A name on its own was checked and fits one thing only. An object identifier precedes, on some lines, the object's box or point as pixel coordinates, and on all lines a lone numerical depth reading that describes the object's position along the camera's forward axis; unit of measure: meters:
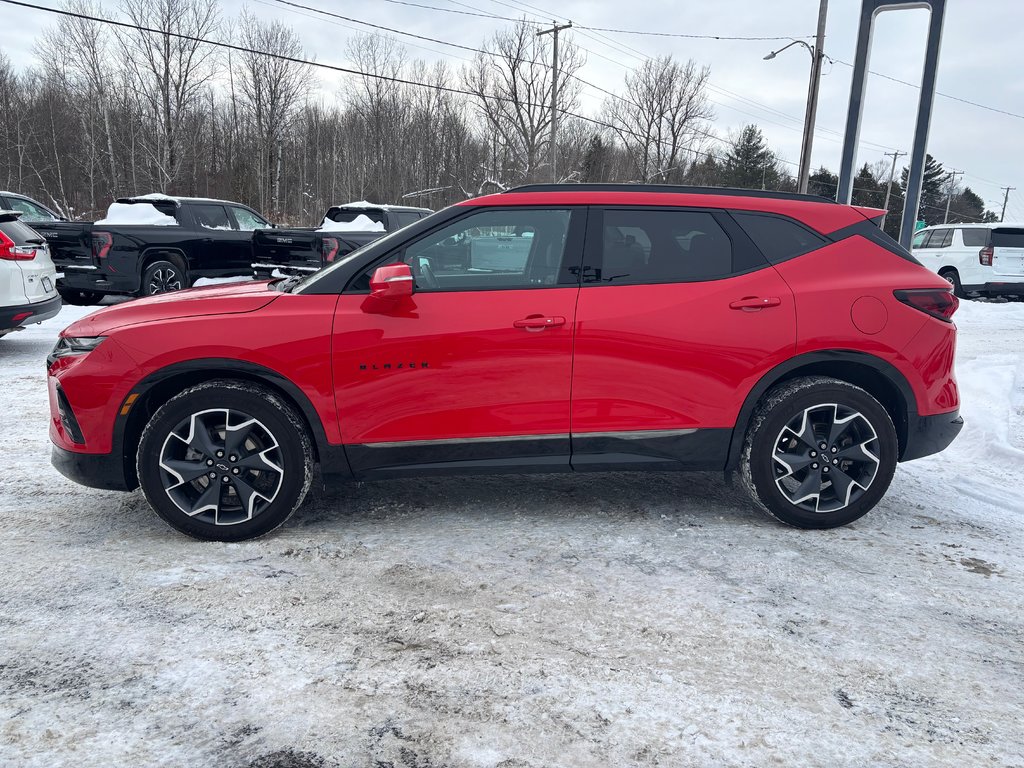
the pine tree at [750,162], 69.00
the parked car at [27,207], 12.98
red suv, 3.47
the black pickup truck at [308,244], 11.76
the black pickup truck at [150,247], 11.66
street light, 23.69
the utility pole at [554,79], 33.62
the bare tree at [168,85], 40.03
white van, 16.75
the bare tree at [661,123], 57.84
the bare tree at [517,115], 49.25
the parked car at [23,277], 7.67
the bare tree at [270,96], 46.09
